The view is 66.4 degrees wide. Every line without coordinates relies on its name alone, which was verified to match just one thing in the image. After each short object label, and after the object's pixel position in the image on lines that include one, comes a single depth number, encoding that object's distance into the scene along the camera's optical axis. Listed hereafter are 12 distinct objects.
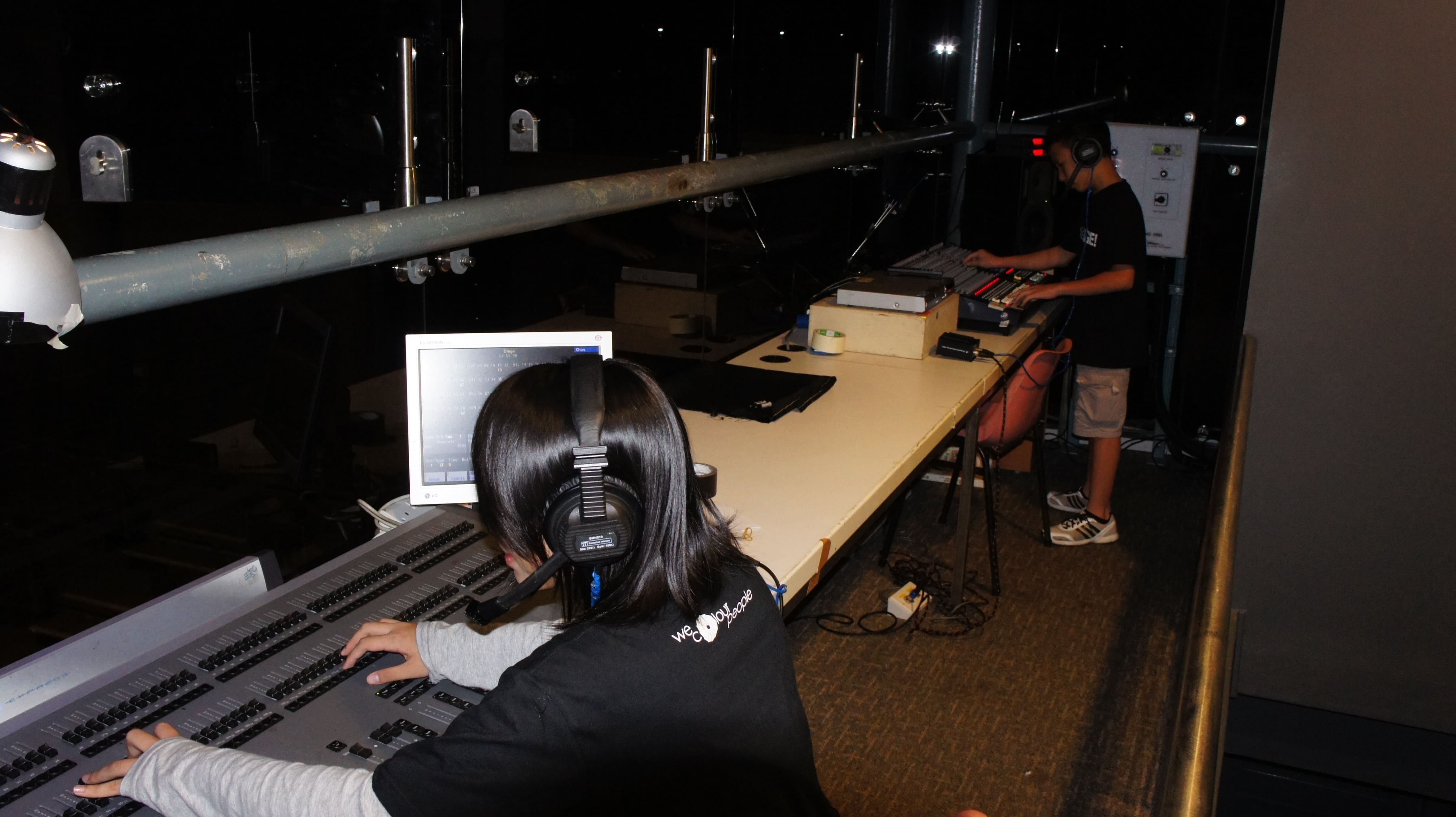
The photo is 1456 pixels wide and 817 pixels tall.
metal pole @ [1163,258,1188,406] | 4.66
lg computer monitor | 1.82
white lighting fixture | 0.79
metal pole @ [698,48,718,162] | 2.67
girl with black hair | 1.03
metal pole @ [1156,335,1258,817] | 1.04
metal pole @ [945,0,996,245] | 4.79
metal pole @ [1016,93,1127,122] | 4.65
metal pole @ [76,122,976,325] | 1.19
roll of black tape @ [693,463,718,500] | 2.00
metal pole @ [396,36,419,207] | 1.72
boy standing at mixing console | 3.55
